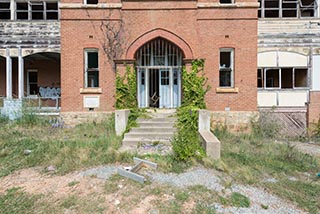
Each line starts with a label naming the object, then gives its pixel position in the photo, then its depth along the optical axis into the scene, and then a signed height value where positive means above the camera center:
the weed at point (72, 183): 6.18 -2.04
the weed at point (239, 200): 5.45 -2.19
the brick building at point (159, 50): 12.42 +2.58
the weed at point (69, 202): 5.29 -2.16
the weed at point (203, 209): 5.10 -2.22
